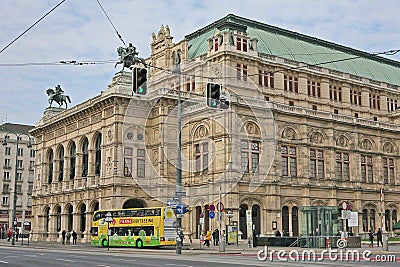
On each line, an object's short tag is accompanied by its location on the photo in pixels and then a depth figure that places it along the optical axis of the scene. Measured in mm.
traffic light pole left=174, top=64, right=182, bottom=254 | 36875
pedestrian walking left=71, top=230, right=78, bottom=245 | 62688
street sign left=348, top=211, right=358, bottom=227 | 36156
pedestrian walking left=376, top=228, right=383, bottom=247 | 46669
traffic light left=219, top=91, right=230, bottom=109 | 26130
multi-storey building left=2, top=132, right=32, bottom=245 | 60344
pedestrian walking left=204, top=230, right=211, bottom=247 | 49594
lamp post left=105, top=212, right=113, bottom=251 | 44731
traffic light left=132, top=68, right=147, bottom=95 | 23259
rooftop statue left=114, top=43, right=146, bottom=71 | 63803
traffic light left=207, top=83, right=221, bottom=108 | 25644
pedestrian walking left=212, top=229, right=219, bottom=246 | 52031
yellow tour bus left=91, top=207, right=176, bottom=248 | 47062
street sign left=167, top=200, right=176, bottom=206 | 37250
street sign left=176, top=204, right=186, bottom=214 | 36781
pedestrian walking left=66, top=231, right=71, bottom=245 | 62975
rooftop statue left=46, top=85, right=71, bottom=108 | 80625
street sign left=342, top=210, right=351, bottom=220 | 36003
